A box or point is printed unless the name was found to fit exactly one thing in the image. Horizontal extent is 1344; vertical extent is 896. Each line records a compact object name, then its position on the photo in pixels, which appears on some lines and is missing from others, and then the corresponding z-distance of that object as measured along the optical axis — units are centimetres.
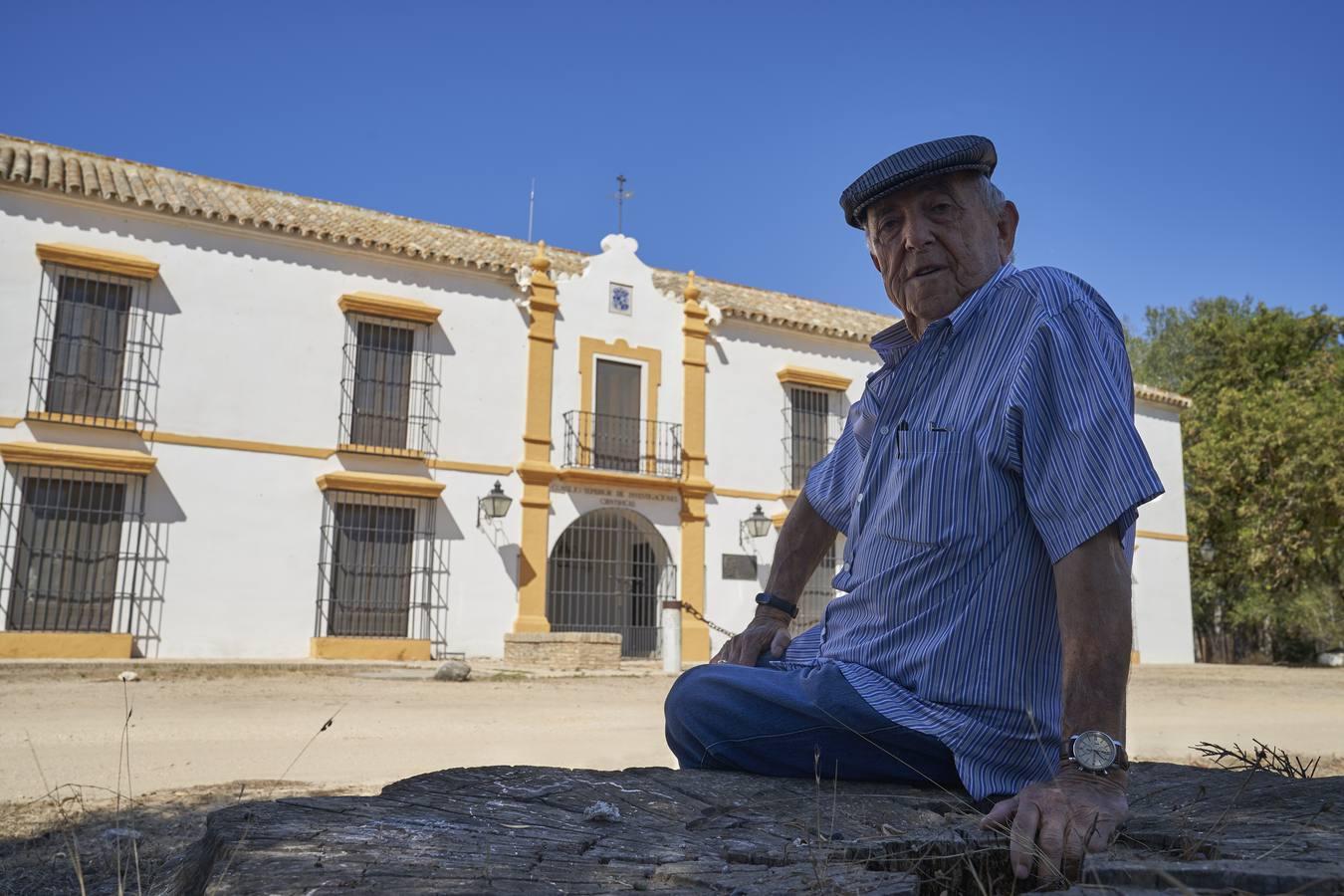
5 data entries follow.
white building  1260
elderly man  140
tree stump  105
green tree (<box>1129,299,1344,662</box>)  1988
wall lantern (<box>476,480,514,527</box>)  1445
